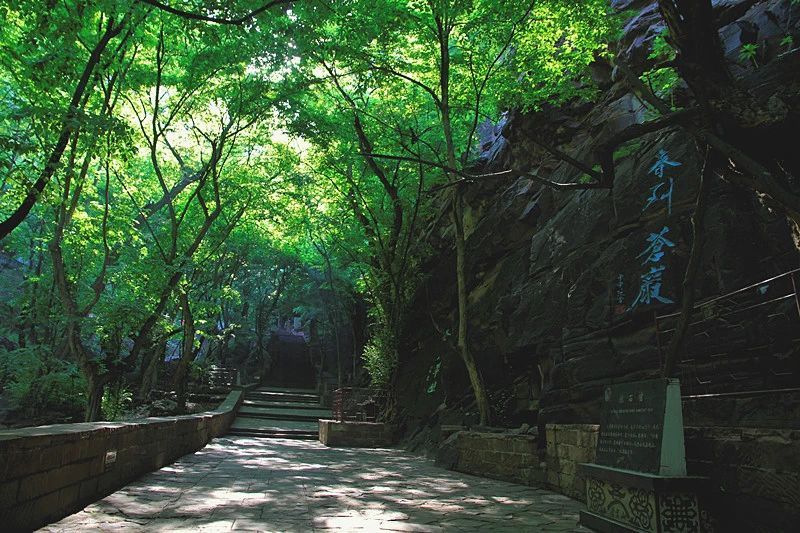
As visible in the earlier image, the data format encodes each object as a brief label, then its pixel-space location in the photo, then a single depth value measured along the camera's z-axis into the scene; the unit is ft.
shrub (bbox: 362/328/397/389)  50.03
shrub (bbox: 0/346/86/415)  48.06
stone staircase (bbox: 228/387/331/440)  50.97
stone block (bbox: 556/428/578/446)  20.39
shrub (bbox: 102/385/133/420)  42.01
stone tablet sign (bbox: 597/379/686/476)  12.49
